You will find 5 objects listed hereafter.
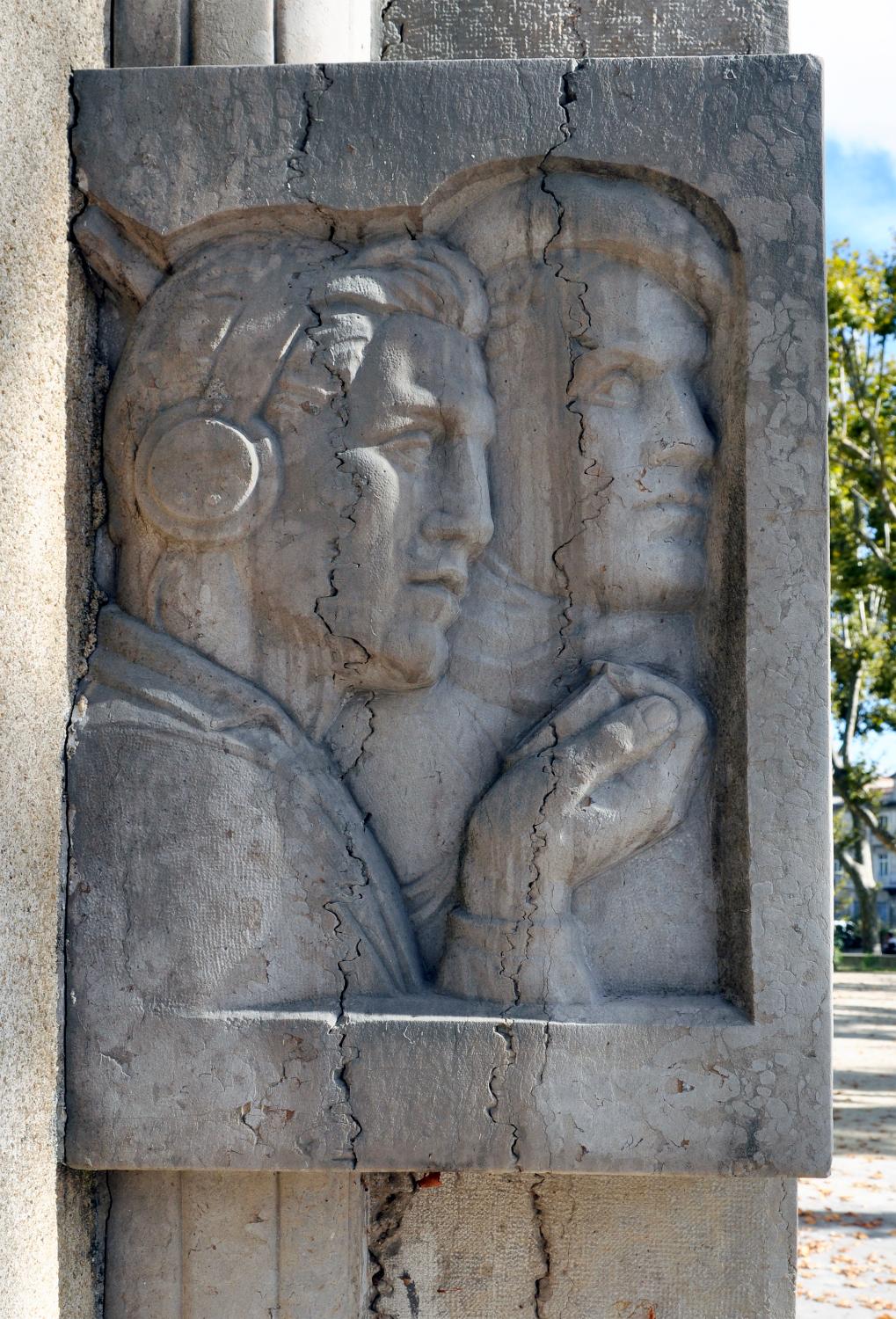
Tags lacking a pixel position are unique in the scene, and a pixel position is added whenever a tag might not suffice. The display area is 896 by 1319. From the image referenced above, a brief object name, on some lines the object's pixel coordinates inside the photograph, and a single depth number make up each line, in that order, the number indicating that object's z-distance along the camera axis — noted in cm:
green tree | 1312
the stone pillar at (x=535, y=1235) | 286
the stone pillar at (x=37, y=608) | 246
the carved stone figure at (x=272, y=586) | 260
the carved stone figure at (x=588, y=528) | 269
